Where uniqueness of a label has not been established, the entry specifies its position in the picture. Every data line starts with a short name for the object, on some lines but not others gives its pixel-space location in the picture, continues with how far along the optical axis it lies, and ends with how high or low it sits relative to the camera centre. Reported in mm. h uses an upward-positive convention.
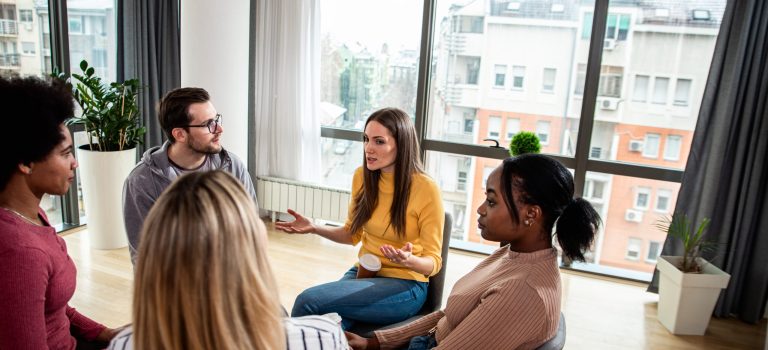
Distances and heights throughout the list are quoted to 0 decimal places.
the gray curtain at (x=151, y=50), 4352 +133
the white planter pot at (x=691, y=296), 3211 -1144
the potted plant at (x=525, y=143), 3596 -329
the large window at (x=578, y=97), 3830 -13
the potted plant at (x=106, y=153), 3799 -639
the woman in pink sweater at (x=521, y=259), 1475 -495
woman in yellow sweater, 2109 -630
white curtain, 4543 -113
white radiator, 4613 -1046
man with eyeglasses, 2359 -396
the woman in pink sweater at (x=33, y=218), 1349 -431
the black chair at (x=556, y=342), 1431 -656
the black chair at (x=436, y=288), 2240 -847
